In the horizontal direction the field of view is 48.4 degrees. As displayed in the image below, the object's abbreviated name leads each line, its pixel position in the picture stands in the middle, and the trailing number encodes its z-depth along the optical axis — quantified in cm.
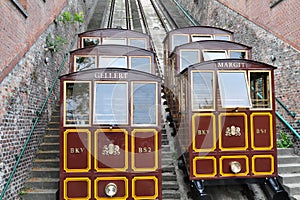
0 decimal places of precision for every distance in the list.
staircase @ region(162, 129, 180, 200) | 782
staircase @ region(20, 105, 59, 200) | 736
